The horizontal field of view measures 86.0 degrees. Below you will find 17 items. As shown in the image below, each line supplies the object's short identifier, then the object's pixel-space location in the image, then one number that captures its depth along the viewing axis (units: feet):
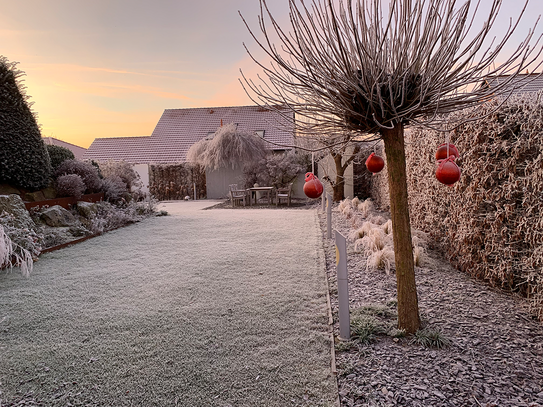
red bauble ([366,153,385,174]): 8.81
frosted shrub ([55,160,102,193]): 25.72
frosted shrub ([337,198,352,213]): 28.91
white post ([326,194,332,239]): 18.33
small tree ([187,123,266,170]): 45.44
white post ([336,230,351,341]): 7.33
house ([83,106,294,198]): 55.42
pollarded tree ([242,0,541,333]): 5.70
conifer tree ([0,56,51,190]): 20.10
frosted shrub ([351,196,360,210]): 30.94
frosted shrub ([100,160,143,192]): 34.38
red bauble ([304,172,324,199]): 9.98
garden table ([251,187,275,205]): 39.62
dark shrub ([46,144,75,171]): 25.96
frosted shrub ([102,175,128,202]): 29.14
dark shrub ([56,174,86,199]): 23.71
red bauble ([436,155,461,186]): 6.88
